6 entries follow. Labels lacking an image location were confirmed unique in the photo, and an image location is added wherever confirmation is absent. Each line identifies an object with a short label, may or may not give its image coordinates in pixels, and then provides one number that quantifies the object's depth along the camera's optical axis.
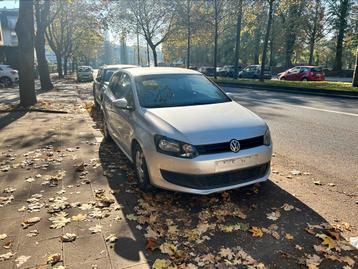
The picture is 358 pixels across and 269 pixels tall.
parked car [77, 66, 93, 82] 33.50
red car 27.61
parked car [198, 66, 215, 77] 46.33
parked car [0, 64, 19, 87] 23.34
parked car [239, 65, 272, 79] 34.22
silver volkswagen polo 3.86
